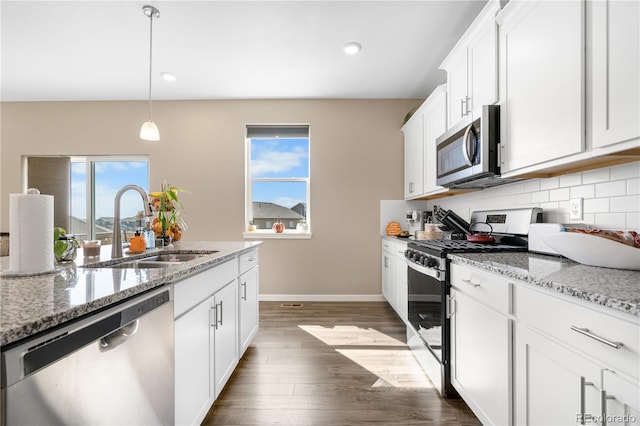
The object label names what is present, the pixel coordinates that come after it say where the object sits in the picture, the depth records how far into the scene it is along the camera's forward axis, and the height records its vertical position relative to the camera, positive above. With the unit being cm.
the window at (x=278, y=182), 406 +42
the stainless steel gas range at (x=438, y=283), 179 -48
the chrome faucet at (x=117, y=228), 167 -9
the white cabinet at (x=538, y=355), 78 -49
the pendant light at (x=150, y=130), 244 +68
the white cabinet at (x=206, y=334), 125 -65
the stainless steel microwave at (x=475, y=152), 180 +41
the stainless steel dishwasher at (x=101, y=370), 61 -41
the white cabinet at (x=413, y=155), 328 +69
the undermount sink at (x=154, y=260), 158 -31
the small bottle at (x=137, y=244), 189 -21
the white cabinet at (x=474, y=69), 181 +101
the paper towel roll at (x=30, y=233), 102 -8
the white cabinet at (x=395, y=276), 281 -69
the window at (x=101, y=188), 410 +33
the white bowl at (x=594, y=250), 112 -15
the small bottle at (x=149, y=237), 205 -17
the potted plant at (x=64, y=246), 136 -16
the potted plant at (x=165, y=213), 235 -1
